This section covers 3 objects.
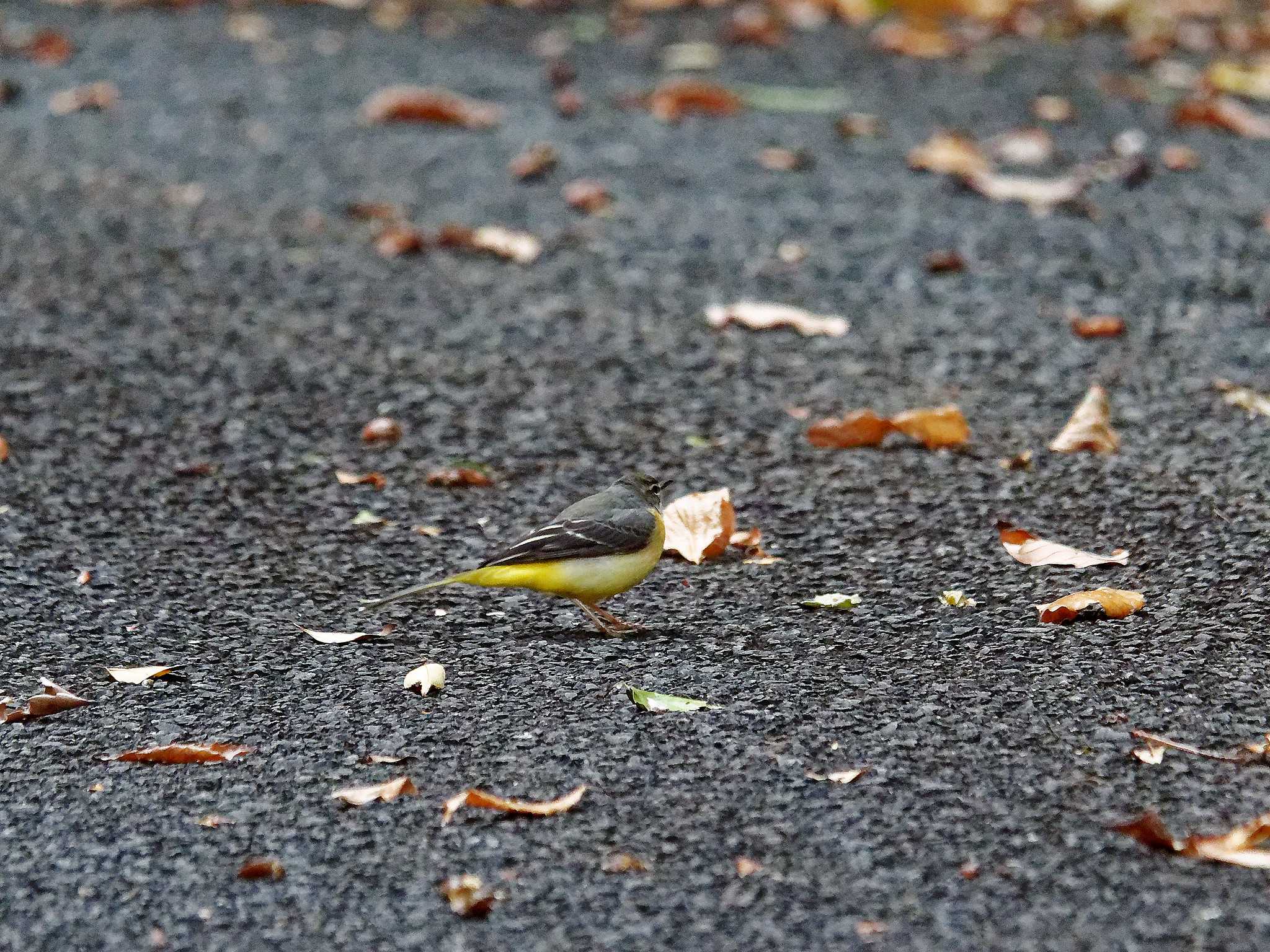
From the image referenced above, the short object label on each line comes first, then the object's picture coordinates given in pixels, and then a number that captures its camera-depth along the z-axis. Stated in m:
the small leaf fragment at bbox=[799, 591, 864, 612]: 8.17
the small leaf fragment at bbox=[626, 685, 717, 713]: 6.98
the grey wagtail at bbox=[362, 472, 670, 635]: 7.90
